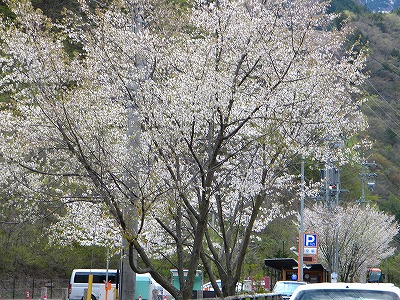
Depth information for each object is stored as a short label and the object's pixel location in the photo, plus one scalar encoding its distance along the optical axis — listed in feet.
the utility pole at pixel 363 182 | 171.32
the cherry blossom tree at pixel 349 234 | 155.33
